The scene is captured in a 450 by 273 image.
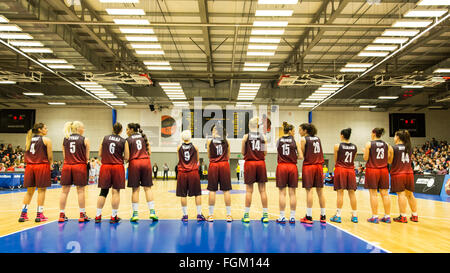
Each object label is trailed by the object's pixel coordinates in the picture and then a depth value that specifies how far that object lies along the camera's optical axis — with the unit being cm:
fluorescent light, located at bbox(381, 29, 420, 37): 1028
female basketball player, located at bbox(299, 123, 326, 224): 539
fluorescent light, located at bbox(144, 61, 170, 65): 1335
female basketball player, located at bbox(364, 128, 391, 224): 567
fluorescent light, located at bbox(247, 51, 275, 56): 1265
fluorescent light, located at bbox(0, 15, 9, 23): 916
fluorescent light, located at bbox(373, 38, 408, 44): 1138
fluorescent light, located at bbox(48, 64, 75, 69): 1410
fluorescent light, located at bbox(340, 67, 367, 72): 1436
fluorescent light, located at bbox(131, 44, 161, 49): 1183
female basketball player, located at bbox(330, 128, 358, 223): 562
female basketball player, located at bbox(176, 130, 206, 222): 538
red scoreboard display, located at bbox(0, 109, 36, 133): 2394
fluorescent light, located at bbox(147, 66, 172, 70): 1422
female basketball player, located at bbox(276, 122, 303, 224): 529
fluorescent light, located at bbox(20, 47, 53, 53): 1204
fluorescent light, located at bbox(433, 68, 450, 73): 1426
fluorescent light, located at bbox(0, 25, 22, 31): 984
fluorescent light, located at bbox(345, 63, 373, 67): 1370
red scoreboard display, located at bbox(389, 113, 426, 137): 2433
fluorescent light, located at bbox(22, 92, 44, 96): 1991
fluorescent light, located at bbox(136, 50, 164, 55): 1241
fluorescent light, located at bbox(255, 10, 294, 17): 894
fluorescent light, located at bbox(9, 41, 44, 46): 1138
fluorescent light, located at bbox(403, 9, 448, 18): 884
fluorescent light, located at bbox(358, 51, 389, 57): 1312
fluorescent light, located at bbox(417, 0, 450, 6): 835
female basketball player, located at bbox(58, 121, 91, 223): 529
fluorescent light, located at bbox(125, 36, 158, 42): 1088
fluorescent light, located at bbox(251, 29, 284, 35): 1019
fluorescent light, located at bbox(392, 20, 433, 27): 950
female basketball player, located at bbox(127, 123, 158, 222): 542
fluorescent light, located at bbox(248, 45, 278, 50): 1191
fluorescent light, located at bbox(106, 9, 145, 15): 886
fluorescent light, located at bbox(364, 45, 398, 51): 1235
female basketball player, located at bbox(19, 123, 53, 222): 544
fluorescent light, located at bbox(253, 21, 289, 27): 953
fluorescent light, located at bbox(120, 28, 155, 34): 1023
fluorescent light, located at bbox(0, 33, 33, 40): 1059
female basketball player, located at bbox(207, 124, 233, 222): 540
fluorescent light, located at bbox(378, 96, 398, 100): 2016
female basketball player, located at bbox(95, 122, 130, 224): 524
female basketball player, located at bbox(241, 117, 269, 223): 535
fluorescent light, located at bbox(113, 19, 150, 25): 933
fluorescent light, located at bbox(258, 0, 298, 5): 821
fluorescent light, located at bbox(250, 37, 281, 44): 1121
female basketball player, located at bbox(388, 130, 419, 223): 580
